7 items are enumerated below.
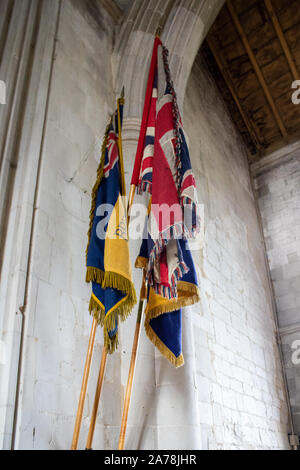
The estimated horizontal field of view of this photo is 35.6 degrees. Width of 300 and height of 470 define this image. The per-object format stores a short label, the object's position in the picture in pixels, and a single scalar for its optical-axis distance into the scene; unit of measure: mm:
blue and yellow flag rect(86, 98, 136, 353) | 2223
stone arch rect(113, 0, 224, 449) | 2582
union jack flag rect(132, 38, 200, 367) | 2381
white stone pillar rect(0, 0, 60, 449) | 2104
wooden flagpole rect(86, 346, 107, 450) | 2021
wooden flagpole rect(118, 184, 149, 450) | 2141
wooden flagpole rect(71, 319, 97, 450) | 1962
